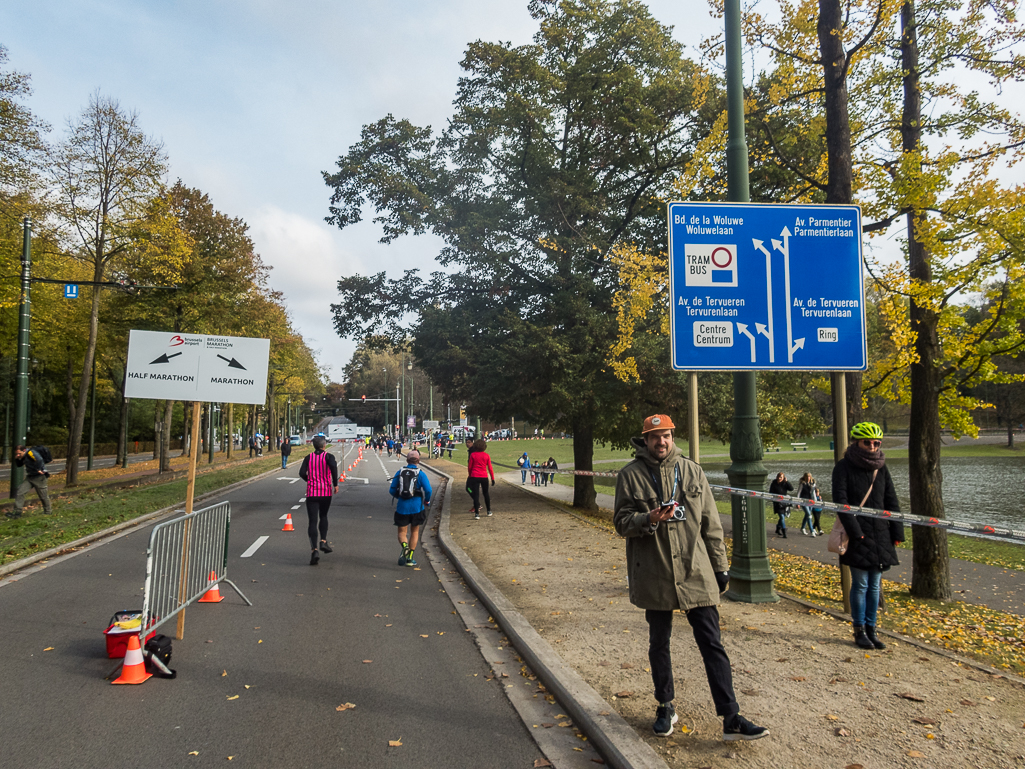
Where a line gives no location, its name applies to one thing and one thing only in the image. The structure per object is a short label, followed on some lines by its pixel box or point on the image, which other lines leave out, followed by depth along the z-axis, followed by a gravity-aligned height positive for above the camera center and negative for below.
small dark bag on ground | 5.30 -1.76
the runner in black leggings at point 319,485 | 10.42 -0.87
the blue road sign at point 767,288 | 7.74 +1.59
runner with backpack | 10.30 -1.07
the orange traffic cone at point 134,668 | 5.18 -1.80
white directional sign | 7.01 +0.59
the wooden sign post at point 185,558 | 6.33 -1.23
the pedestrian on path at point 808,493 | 18.30 -1.62
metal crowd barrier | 5.70 -1.29
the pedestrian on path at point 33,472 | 15.57 -1.09
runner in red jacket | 16.67 -1.10
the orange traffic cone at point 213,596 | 7.76 -1.90
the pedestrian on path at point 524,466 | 32.11 -1.72
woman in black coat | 5.89 -0.80
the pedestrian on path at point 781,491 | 18.36 -1.62
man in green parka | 4.00 -0.73
